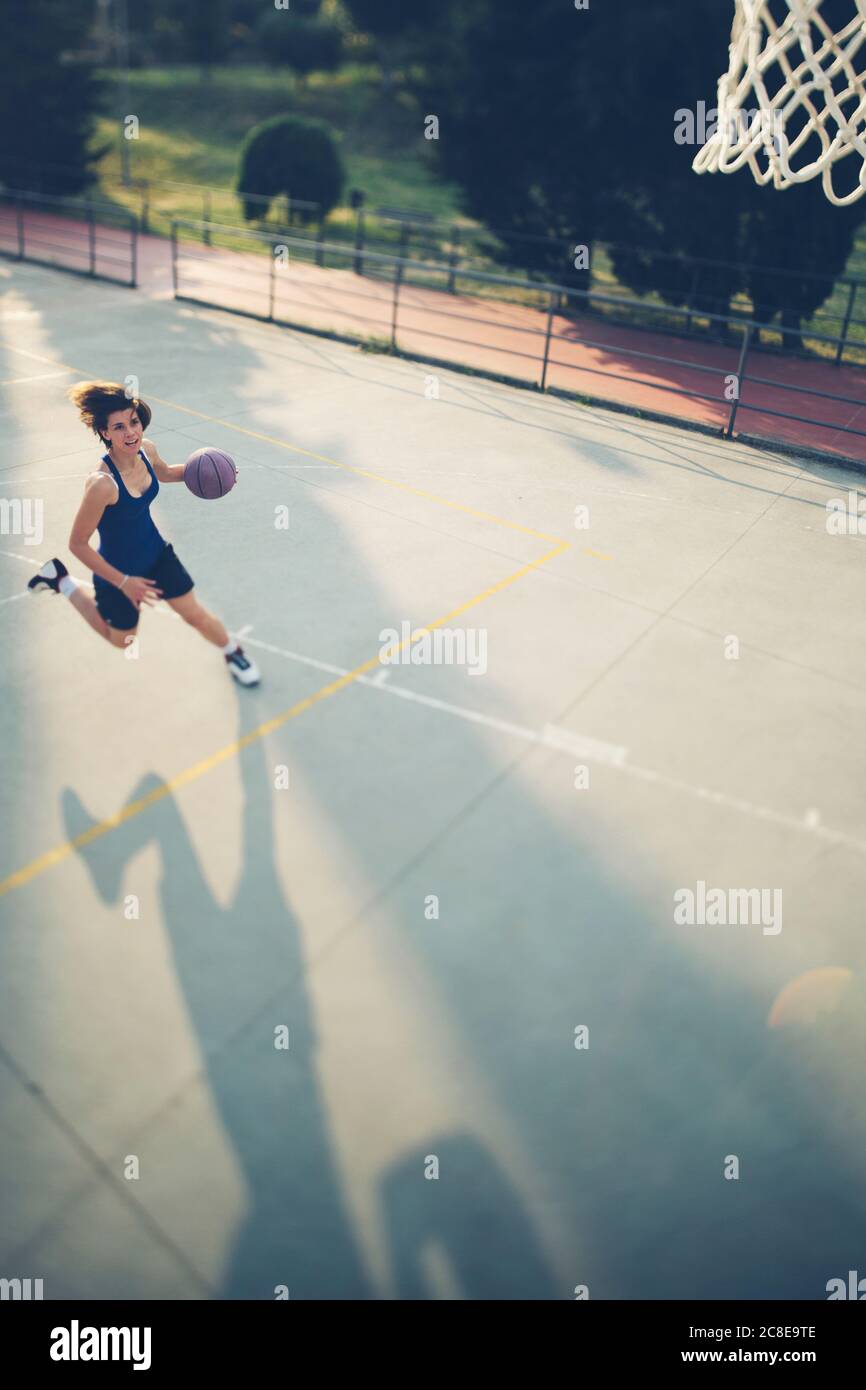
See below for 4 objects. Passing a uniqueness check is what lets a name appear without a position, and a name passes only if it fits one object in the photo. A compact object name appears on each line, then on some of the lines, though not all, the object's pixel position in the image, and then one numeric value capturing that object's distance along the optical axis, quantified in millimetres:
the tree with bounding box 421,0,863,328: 16641
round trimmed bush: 25234
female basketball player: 6020
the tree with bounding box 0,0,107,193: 27031
